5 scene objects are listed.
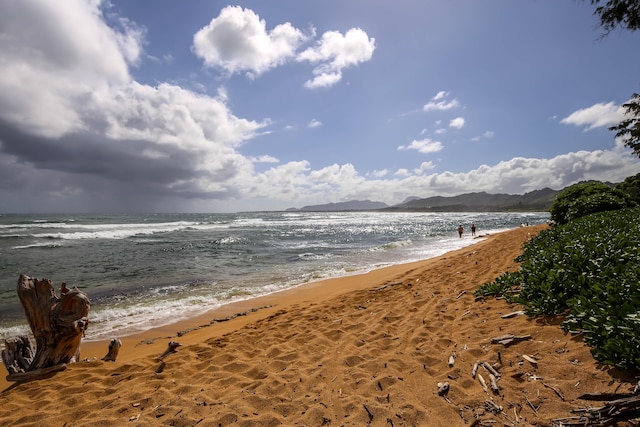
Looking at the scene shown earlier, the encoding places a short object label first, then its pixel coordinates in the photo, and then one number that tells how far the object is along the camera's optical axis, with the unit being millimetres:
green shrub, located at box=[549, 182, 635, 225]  12016
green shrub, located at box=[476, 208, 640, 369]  2680
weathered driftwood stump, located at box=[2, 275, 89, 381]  4648
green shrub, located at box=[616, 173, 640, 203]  18625
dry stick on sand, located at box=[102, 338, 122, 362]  4896
